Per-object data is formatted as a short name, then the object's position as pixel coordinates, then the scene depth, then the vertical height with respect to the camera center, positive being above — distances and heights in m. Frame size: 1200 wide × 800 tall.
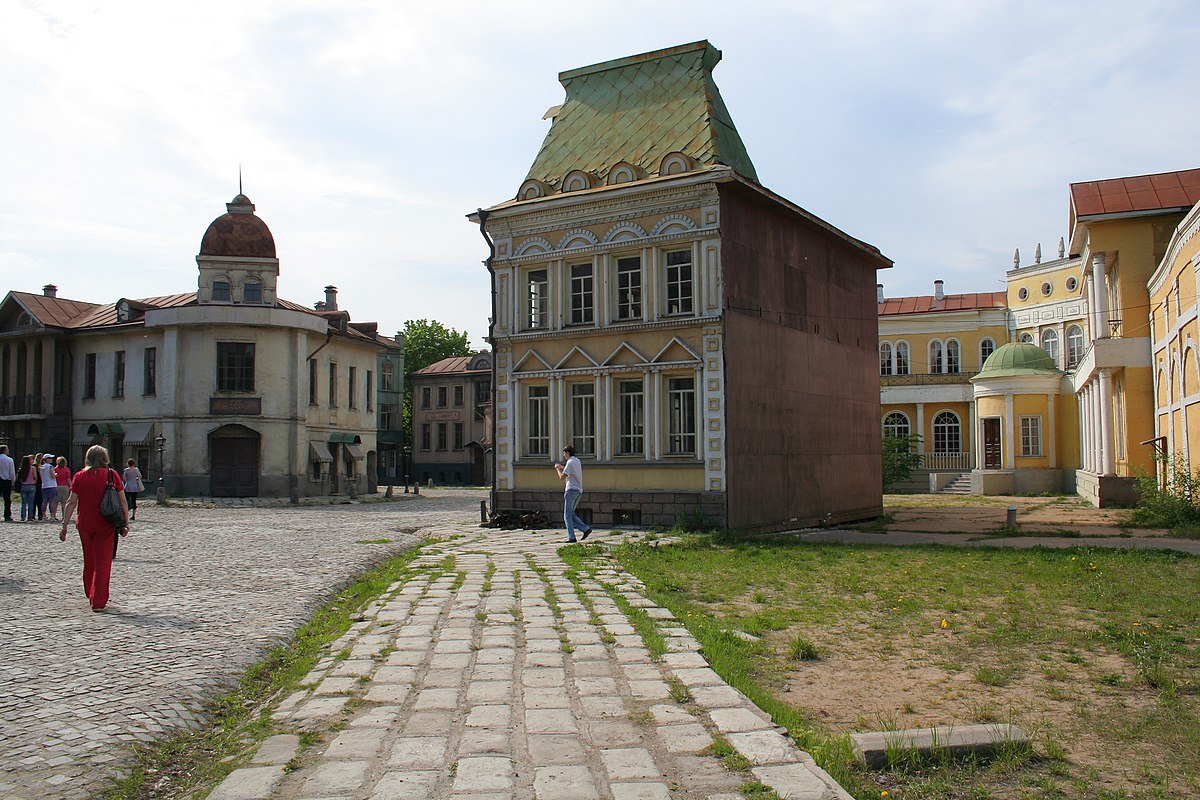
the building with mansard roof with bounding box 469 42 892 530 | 18.95 +2.90
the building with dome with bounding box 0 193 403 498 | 36.94 +3.08
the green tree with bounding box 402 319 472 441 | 80.38 +9.40
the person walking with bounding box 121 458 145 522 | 24.14 -0.57
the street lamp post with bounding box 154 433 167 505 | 33.56 -1.25
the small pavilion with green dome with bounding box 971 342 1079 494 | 41.72 +1.23
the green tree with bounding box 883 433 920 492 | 42.94 -0.18
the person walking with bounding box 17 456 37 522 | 23.91 -0.72
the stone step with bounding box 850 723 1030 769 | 4.90 -1.46
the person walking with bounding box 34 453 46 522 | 24.14 -0.88
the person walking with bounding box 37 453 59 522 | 23.88 -0.70
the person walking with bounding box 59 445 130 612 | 9.67 -0.71
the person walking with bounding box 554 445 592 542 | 16.67 -0.50
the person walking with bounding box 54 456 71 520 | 22.28 -0.47
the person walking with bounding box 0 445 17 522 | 23.56 -0.42
